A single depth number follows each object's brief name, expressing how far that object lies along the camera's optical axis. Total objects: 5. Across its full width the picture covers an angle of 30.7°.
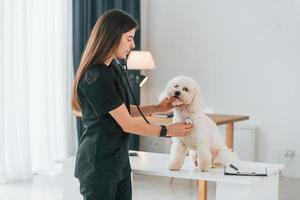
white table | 2.47
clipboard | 2.58
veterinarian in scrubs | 2.06
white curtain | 4.70
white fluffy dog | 2.63
